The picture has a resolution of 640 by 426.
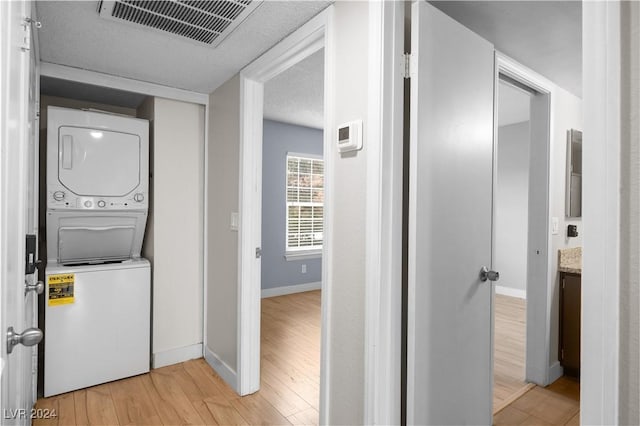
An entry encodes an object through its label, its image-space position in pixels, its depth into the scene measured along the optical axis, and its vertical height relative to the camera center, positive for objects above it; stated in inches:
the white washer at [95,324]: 88.7 -31.9
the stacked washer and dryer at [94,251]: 89.6 -11.9
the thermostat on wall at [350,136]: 53.7 +12.6
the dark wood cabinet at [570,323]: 98.7 -32.7
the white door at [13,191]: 29.7 +2.2
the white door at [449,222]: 51.4 -1.5
